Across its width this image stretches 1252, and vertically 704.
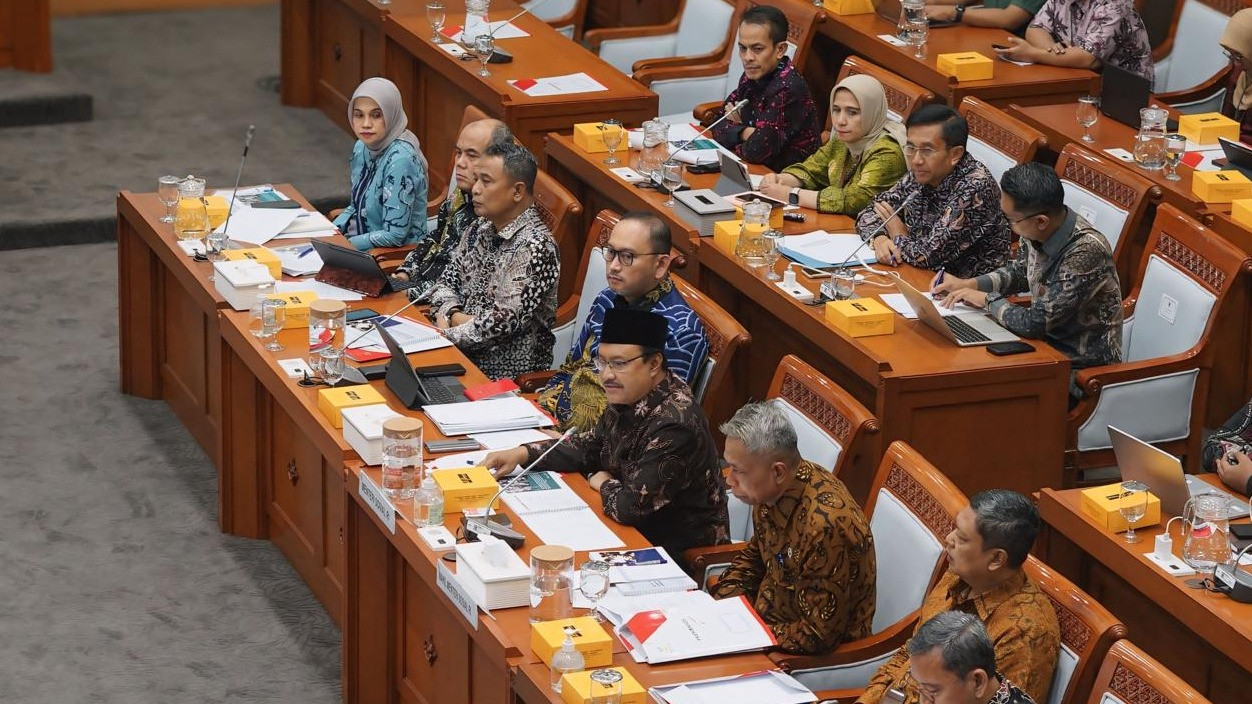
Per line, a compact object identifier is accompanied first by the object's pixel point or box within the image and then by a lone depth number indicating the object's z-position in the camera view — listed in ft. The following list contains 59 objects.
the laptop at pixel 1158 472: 29.50
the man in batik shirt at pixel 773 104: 45.60
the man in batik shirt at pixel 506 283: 37.76
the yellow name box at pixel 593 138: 44.88
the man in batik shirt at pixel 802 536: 27.40
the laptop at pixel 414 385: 33.14
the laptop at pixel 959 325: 35.17
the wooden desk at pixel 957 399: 33.96
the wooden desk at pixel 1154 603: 27.30
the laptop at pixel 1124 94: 44.01
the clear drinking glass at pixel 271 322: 35.60
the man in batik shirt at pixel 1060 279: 35.29
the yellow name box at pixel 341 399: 32.58
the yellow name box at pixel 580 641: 25.50
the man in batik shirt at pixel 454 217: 39.14
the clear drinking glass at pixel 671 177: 42.86
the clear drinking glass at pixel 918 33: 48.19
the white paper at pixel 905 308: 36.60
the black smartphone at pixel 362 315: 37.29
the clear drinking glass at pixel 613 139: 44.52
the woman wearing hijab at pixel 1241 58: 43.27
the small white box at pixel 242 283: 37.01
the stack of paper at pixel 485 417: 32.42
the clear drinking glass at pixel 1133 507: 29.50
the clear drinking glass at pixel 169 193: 41.45
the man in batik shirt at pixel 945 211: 38.73
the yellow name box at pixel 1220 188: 39.88
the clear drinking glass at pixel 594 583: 26.94
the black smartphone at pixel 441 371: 34.63
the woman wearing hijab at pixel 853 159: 41.86
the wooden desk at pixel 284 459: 34.45
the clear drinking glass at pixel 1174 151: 41.45
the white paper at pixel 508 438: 31.94
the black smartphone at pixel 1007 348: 34.91
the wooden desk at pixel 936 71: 46.19
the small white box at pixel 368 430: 30.96
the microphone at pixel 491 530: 28.37
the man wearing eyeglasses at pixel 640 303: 33.91
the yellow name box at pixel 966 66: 45.98
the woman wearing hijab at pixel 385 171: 42.70
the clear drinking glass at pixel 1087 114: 43.73
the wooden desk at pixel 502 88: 46.85
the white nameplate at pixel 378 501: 29.68
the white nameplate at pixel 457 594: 27.12
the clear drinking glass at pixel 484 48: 48.96
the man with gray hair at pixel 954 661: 23.09
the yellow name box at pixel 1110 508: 29.55
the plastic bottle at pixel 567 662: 25.25
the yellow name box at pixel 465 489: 29.48
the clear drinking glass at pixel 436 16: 52.01
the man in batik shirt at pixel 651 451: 29.71
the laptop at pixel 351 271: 38.19
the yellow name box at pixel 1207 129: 43.86
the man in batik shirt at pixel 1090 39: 47.32
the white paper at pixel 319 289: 38.19
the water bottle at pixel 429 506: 29.07
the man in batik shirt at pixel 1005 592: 25.16
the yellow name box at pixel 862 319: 35.32
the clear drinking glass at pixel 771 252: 38.45
